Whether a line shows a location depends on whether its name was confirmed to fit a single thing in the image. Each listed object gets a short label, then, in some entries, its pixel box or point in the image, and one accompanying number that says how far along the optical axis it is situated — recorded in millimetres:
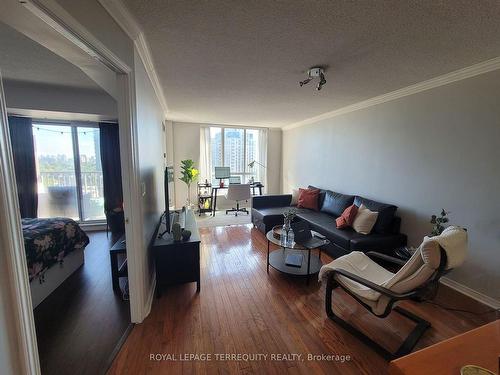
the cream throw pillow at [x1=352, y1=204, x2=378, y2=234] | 2985
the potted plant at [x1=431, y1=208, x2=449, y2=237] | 2342
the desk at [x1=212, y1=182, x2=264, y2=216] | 5852
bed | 2080
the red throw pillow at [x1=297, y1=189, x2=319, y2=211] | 4418
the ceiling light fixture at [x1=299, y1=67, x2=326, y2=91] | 2228
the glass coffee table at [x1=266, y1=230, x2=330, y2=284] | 2561
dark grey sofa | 2855
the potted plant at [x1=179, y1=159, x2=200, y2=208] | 5414
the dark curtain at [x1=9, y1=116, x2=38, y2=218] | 3594
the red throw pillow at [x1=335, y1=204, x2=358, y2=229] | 3205
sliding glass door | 3980
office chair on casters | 5395
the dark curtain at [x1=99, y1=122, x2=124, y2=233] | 4078
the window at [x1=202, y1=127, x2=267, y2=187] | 6238
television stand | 2182
